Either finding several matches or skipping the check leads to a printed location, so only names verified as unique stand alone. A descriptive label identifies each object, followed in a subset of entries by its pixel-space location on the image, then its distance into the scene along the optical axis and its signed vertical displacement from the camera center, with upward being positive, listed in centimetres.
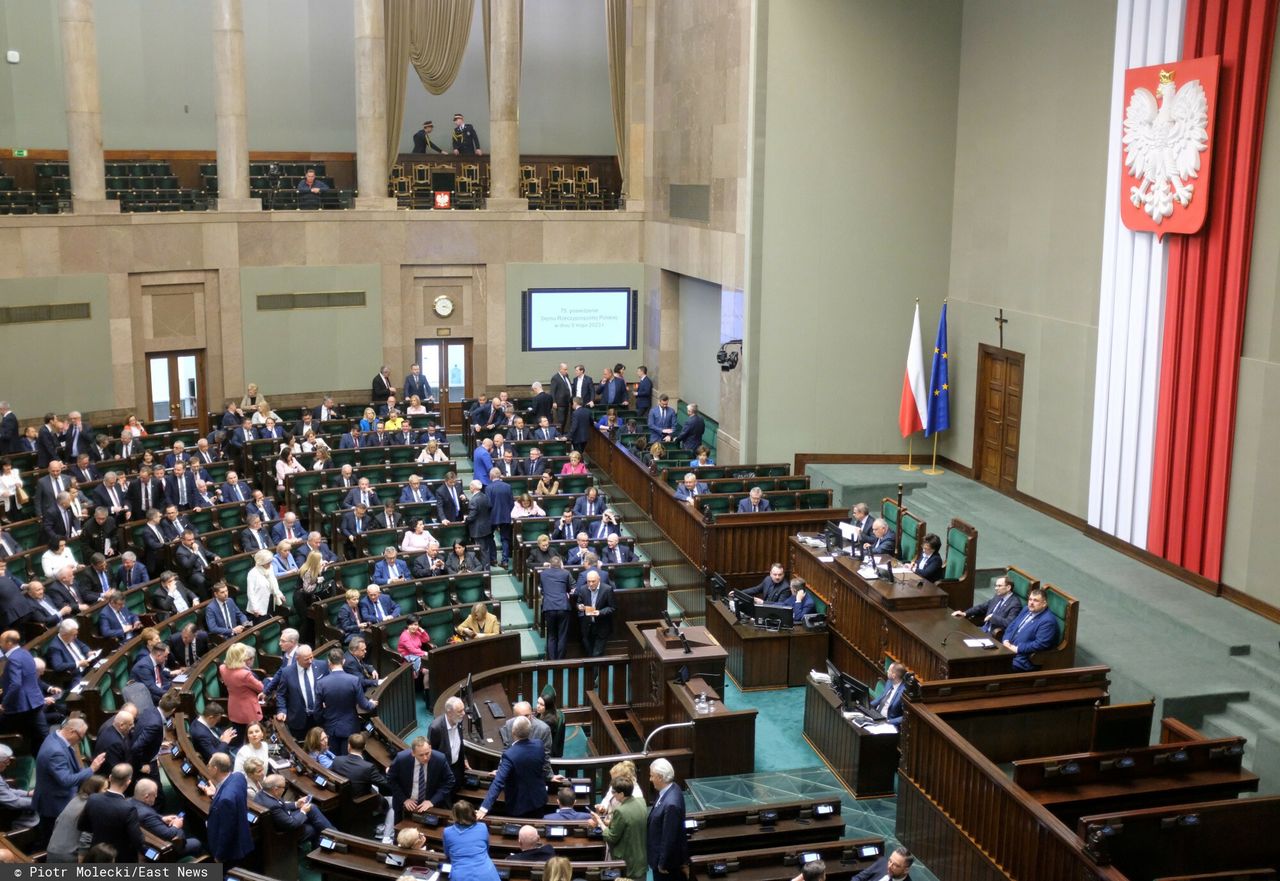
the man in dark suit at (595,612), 1197 -334
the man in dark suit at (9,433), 1570 -233
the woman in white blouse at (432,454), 1628 -259
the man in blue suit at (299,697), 938 -328
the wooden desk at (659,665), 1014 -329
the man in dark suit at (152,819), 745 -332
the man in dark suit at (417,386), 2031 -215
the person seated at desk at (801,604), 1198 -325
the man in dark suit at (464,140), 2259 +192
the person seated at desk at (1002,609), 1086 -297
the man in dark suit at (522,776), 815 -335
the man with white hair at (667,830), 744 -332
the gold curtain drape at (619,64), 2116 +312
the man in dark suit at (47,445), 1526 -238
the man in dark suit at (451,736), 861 -325
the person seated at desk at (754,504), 1394 -272
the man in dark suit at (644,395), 1975 -219
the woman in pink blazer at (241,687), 920 -317
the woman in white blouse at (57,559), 1169 -288
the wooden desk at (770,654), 1170 -366
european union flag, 1639 -171
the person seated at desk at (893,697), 971 -335
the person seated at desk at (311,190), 2038 +91
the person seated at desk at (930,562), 1195 -283
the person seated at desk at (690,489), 1443 -267
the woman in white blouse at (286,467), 1552 -266
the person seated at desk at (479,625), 1148 -335
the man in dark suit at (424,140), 2272 +191
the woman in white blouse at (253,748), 809 -318
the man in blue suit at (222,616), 1100 -317
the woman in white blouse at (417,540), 1328 -299
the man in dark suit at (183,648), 1020 -319
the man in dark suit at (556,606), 1195 -328
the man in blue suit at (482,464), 1549 -258
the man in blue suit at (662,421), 1819 -238
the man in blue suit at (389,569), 1225 -306
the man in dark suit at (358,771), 845 -342
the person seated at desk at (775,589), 1227 -321
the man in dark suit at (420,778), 805 -333
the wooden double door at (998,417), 1520 -192
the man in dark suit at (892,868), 709 -342
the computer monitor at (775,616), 1172 -328
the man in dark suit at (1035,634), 1033 -301
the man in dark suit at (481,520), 1402 -296
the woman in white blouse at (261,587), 1159 -305
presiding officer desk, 1002 -311
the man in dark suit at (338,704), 915 -325
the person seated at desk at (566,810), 793 -349
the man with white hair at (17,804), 797 -348
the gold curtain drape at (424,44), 2116 +341
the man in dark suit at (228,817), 739 -328
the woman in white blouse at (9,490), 1384 -266
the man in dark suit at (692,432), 1755 -245
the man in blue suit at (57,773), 771 -318
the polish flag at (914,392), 1636 -172
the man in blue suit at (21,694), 887 -312
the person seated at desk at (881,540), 1276 -283
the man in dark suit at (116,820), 708 -316
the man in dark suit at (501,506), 1420 -284
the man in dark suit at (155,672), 948 -315
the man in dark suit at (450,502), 1459 -286
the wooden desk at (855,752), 968 -379
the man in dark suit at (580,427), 1855 -253
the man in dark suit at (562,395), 1959 -218
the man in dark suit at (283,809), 770 -338
